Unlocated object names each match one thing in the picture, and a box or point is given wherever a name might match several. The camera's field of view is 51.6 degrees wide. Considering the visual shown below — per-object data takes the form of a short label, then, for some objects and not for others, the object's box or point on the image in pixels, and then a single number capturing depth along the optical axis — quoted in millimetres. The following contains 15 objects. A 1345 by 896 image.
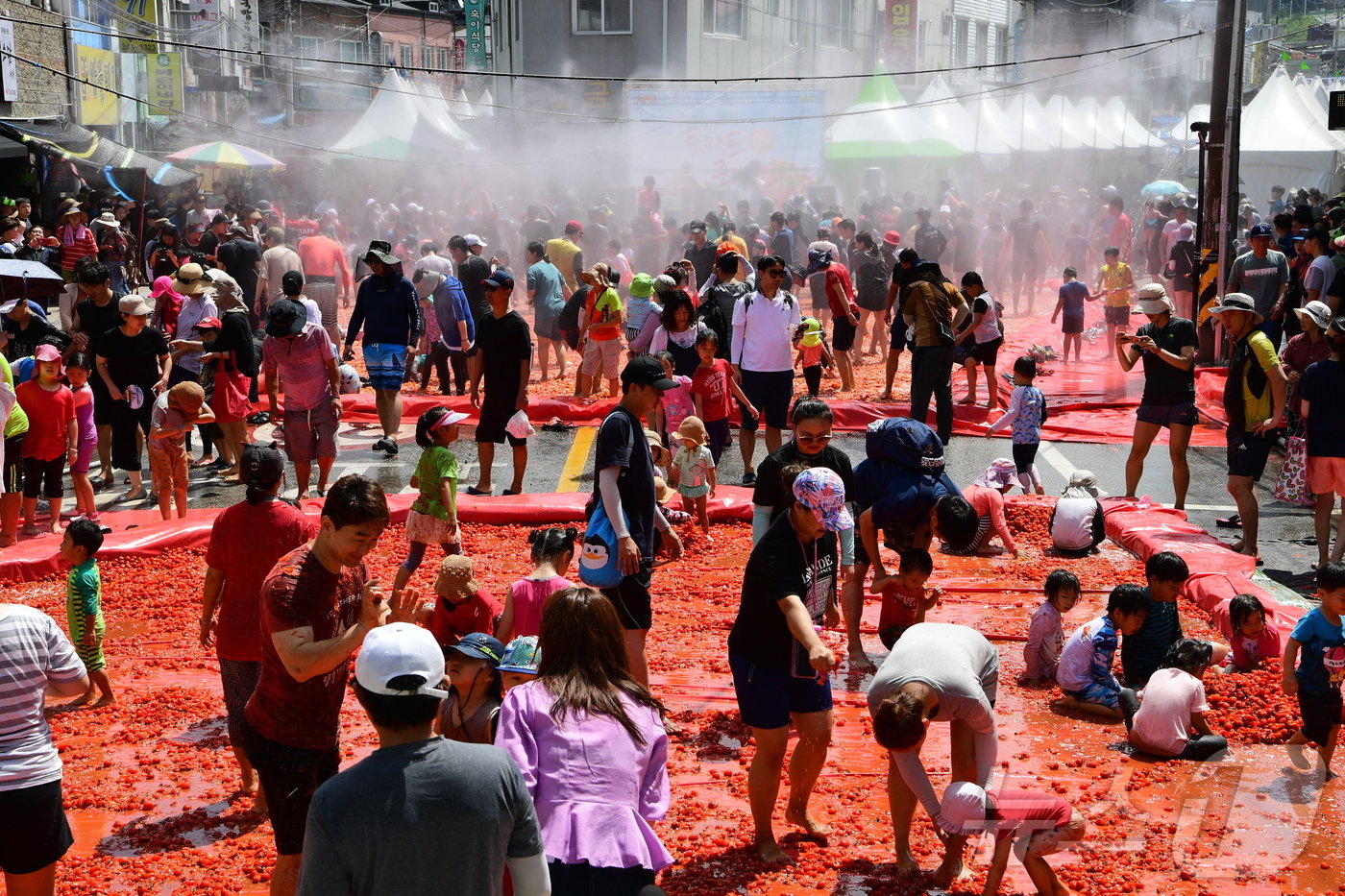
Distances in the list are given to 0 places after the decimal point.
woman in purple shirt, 3852
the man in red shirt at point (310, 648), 4590
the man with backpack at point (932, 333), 13102
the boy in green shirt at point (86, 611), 7297
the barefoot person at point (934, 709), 4852
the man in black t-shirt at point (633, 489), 6633
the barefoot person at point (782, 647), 5359
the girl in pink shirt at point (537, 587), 5930
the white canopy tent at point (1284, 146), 36219
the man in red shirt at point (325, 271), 18375
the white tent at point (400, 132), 37219
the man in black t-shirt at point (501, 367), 11422
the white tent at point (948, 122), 38419
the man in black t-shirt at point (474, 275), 16297
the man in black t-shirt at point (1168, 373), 10758
